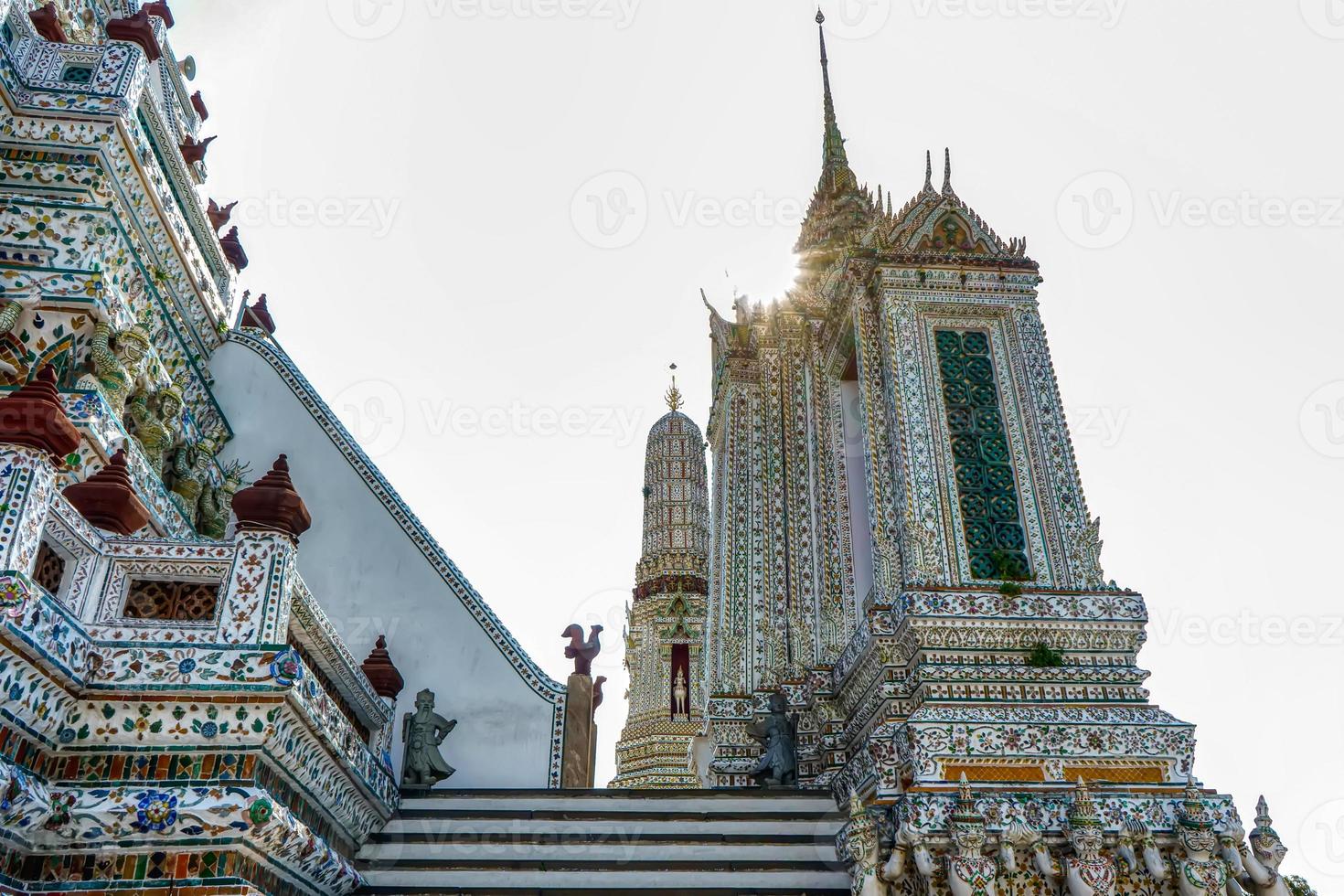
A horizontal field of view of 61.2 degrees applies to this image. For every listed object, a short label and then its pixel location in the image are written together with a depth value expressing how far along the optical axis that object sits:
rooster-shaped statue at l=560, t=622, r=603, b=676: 7.06
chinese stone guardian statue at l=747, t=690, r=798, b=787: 6.93
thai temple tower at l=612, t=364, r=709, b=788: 20.52
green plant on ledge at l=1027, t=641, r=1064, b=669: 5.81
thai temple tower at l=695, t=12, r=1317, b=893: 5.11
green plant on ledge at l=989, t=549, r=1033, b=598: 6.20
